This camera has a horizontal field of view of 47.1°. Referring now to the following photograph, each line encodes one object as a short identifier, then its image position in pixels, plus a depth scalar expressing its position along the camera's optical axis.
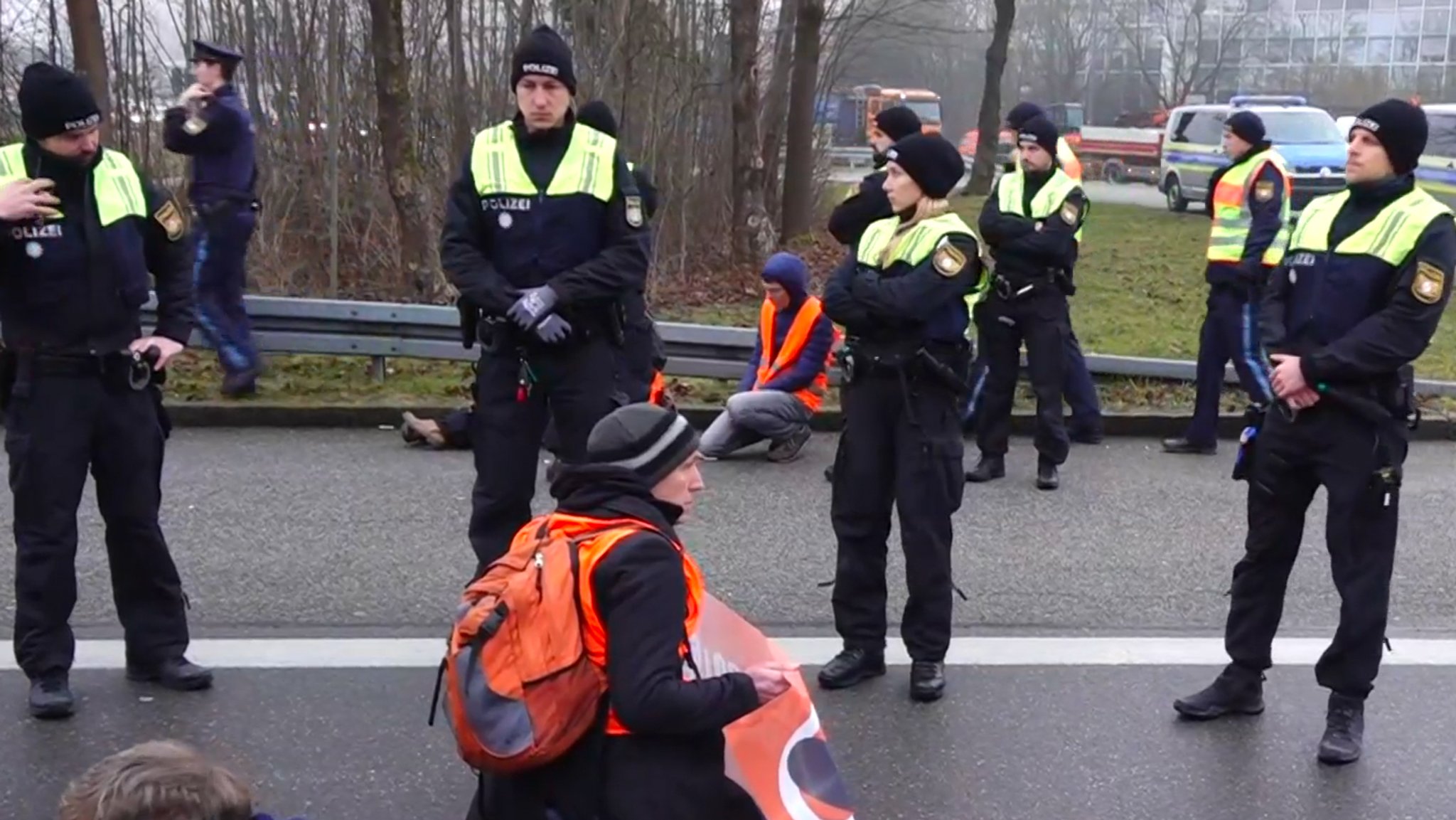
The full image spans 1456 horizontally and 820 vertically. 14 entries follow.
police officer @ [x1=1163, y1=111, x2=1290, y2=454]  9.21
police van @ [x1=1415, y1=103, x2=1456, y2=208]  22.05
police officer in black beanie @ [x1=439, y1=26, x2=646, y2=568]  5.45
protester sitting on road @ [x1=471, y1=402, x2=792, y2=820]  3.18
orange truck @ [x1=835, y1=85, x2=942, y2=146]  36.44
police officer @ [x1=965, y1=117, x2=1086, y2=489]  8.50
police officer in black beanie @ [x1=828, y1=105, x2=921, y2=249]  6.78
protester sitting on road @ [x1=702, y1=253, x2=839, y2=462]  8.80
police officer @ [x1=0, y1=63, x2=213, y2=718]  4.95
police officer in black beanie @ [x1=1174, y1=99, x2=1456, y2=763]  4.80
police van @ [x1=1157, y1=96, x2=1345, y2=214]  24.95
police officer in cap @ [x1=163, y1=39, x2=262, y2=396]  9.55
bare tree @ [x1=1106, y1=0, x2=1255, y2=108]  62.59
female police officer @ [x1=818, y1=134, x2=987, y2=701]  5.33
